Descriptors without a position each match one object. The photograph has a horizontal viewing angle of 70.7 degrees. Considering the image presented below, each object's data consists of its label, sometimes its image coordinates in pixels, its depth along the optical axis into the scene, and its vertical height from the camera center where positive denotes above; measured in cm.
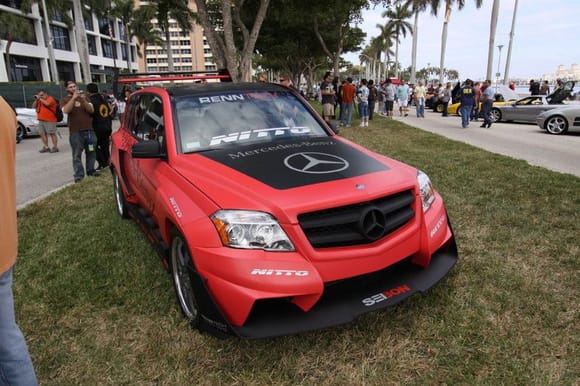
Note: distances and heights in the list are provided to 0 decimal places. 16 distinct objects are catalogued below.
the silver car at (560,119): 1290 -134
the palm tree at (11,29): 3975 +537
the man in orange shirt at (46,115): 1141 -85
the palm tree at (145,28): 5766 +789
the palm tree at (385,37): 6619 +680
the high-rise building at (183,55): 12312 +845
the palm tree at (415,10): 4288 +733
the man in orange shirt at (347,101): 1526 -79
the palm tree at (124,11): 5538 +962
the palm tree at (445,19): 4021 +597
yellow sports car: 2195 -96
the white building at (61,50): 4650 +448
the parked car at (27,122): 1484 -135
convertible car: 1608 -112
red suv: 243 -90
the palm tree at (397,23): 5934 +848
